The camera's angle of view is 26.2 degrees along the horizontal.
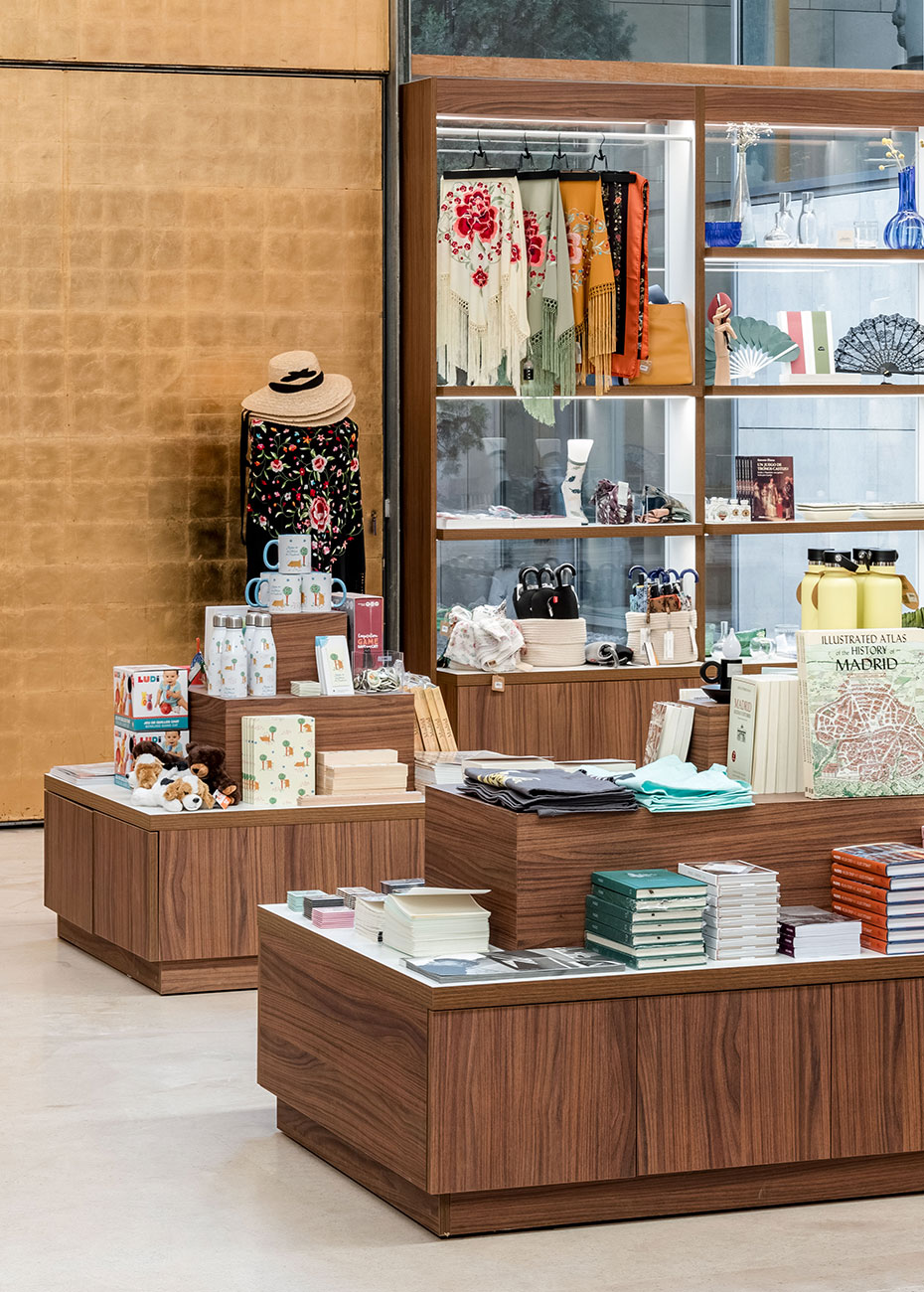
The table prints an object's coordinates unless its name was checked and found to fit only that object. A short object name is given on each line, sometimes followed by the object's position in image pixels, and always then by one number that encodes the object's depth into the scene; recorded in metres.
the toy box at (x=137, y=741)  5.98
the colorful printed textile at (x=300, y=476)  8.08
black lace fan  8.63
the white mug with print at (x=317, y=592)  6.19
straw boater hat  8.09
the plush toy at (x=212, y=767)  5.68
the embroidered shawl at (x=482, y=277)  7.83
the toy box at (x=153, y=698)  5.98
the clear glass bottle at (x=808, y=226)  8.48
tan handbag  8.24
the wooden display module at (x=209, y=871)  5.46
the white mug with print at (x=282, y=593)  6.12
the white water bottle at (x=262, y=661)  5.94
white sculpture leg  8.27
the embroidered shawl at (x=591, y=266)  7.95
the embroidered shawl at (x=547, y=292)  7.90
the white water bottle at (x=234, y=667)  5.88
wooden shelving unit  7.89
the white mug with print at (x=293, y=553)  6.22
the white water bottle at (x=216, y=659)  5.89
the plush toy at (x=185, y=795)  5.52
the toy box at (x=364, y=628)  6.23
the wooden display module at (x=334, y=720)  5.86
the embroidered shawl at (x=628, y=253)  8.03
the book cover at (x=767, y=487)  8.51
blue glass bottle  8.60
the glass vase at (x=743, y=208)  8.38
